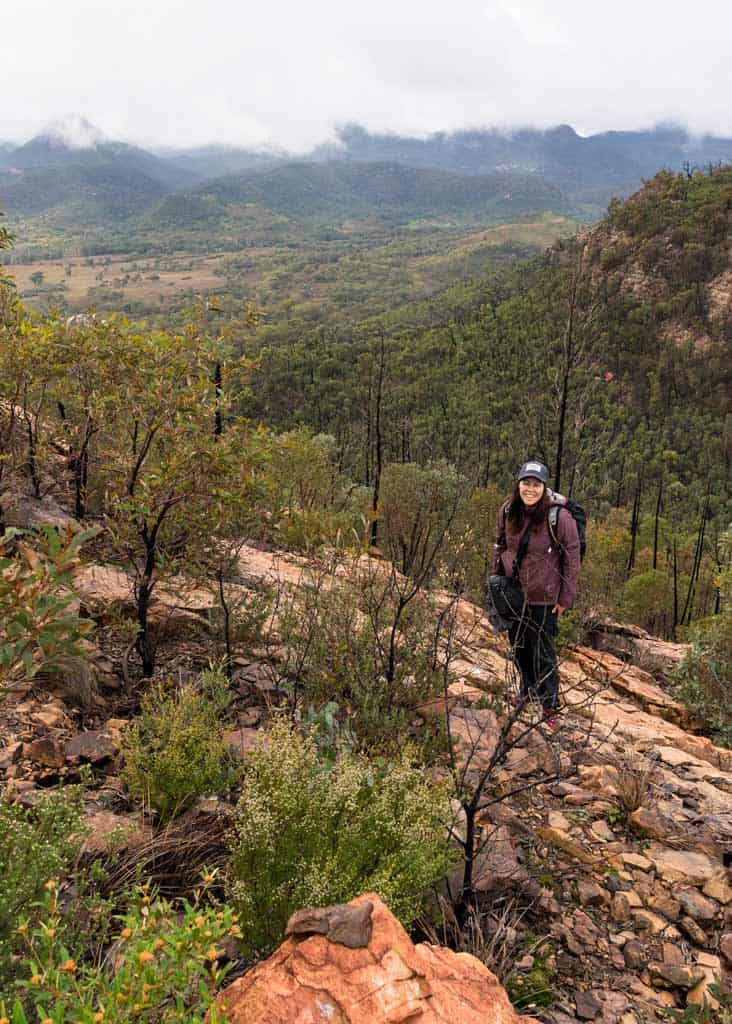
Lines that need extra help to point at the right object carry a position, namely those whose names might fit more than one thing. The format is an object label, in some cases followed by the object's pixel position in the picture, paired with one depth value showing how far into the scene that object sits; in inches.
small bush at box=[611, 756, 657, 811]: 133.9
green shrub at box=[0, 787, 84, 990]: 63.4
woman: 165.0
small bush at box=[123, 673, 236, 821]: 102.5
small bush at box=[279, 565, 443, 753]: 138.9
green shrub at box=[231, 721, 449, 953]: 76.1
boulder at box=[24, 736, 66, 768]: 114.1
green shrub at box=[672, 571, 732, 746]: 262.8
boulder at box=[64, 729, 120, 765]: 117.7
